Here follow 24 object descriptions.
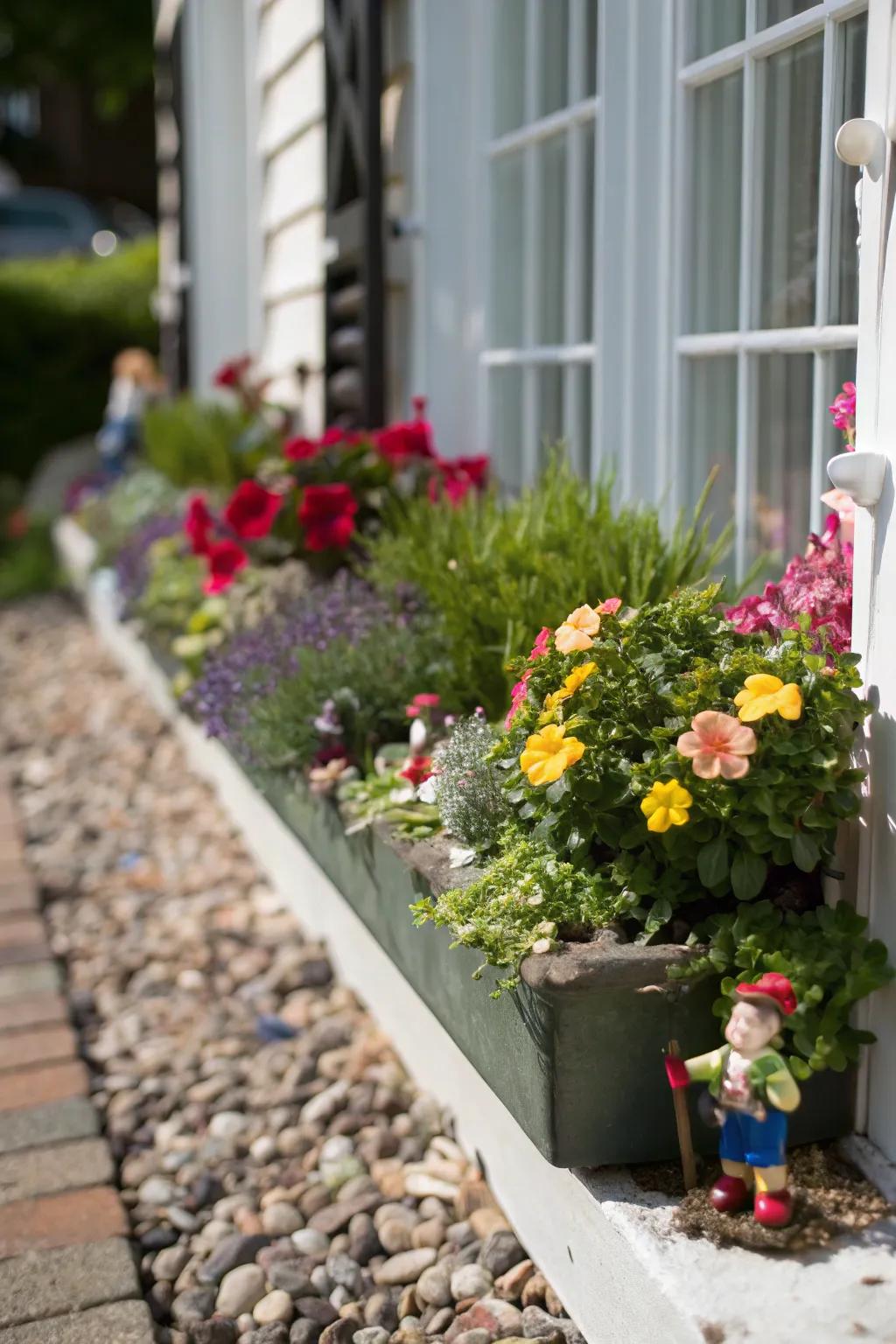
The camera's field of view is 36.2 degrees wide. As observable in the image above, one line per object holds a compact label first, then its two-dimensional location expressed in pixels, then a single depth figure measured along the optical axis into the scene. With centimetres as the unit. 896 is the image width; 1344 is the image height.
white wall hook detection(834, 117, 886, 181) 172
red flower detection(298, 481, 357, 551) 352
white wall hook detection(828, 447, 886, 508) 175
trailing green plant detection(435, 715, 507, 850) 213
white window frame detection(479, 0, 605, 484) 316
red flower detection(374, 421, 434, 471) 363
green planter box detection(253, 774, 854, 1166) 174
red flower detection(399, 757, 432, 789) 243
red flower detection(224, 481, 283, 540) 368
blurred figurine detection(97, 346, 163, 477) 806
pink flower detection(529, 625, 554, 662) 203
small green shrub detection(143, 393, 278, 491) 521
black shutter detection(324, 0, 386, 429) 379
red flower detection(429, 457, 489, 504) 353
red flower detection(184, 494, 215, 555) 391
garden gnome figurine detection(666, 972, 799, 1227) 164
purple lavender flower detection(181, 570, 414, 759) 300
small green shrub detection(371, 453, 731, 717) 251
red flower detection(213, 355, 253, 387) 527
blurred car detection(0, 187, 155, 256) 1612
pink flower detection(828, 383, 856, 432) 198
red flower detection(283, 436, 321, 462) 376
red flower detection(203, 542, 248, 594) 384
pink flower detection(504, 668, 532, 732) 200
